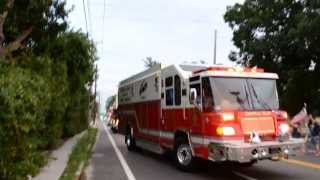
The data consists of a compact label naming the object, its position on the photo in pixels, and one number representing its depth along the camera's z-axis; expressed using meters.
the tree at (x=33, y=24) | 9.55
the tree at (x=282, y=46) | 22.46
